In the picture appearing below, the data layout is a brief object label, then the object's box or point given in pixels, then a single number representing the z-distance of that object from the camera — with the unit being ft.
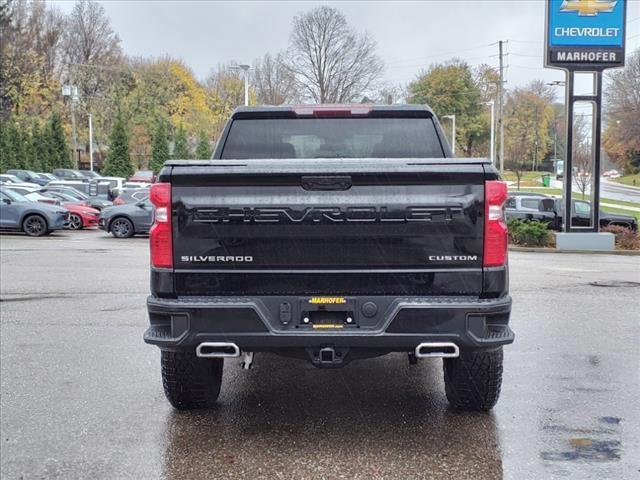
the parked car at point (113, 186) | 111.04
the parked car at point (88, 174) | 179.88
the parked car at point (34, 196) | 79.98
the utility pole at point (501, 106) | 153.17
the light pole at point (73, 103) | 193.36
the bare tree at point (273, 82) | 221.25
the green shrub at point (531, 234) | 66.59
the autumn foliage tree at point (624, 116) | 169.58
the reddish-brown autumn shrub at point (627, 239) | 64.23
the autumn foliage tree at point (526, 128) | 221.05
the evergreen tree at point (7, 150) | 181.98
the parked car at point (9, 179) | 131.81
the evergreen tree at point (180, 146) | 194.70
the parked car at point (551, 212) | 72.13
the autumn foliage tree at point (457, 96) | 222.48
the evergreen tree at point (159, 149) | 194.70
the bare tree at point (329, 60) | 216.95
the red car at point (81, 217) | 83.35
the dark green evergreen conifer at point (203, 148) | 192.44
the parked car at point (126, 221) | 73.31
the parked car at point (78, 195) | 94.68
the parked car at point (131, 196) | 81.02
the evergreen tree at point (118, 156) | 182.29
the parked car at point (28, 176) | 152.66
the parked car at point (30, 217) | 71.72
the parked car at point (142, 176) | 155.51
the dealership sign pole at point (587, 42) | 58.54
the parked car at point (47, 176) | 161.38
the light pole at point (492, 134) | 166.73
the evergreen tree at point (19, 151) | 183.52
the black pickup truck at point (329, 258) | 12.32
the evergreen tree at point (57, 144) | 188.44
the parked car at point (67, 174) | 169.78
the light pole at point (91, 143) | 201.47
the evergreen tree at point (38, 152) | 186.57
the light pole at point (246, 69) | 106.11
